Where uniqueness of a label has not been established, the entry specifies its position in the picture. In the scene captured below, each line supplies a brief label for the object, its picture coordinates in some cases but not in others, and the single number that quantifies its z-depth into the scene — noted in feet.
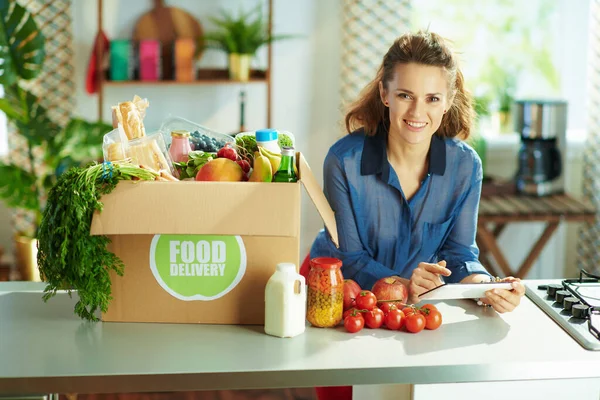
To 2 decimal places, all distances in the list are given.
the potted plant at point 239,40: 14.30
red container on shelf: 14.32
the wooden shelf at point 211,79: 14.32
